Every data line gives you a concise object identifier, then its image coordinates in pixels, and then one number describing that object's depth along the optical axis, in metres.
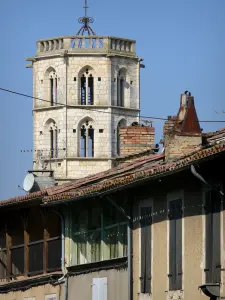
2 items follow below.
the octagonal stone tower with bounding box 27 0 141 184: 141.75
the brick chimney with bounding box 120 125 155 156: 41.75
